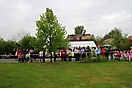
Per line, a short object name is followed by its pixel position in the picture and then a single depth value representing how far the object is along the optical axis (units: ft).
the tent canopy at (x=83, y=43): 71.59
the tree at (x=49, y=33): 45.10
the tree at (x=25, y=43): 77.67
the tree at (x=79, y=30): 206.67
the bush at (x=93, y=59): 43.88
